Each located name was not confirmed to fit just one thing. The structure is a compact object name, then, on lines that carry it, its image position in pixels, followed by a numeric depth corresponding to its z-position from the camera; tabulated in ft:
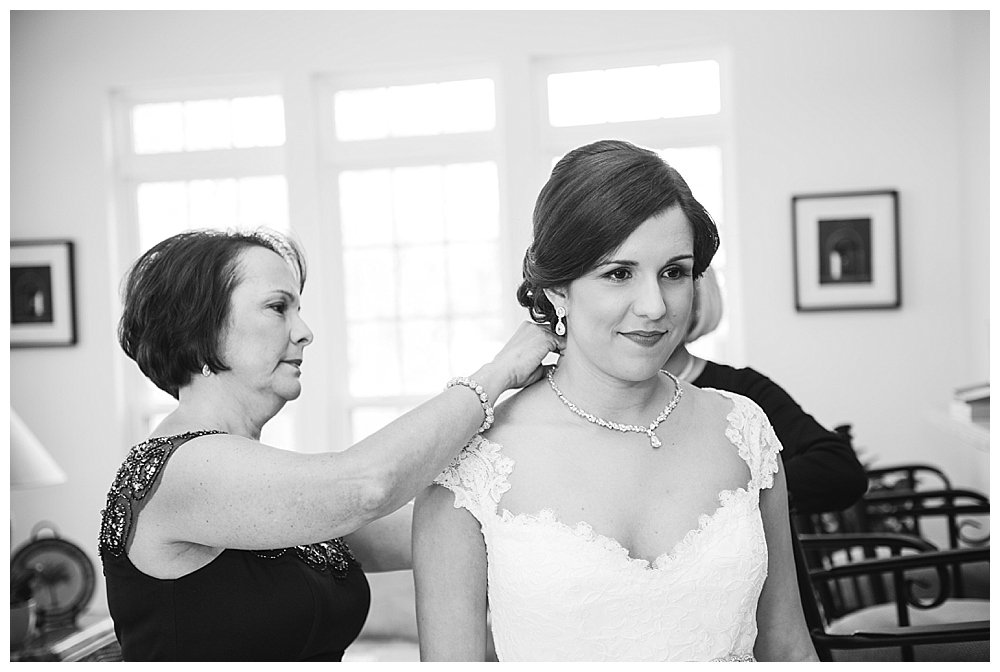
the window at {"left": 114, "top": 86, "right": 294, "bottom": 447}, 16.28
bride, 4.44
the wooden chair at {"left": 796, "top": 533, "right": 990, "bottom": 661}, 6.01
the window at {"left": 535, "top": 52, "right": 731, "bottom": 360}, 15.17
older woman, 4.40
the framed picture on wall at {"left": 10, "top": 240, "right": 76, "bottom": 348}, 16.12
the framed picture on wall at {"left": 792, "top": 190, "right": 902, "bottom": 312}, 14.40
